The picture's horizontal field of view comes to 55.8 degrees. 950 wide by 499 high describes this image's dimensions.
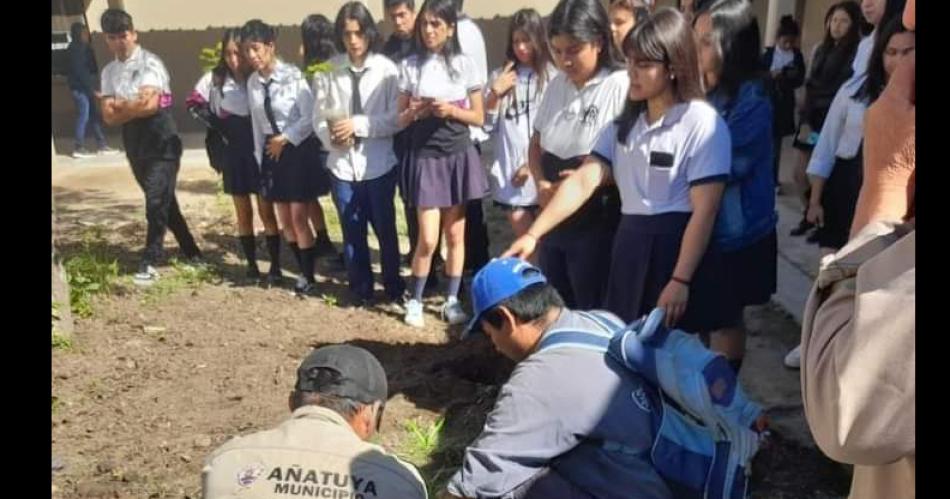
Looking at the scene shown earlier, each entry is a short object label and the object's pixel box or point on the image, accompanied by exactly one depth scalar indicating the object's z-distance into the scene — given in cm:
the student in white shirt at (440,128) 489
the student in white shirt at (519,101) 483
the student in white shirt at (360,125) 509
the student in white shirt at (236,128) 563
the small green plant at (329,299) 572
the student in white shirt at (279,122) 546
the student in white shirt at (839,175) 370
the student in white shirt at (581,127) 362
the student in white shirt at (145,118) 583
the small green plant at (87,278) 564
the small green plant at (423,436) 377
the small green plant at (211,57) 570
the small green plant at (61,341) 497
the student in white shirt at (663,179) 301
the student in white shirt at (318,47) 537
